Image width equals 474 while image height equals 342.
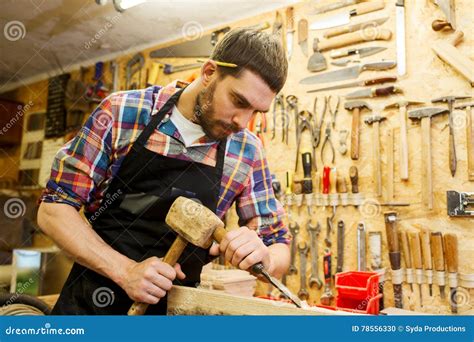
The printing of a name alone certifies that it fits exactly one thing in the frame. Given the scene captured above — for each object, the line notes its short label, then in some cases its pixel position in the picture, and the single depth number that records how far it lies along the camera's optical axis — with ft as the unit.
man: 3.06
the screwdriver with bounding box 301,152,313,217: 7.64
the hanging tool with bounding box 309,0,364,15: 7.46
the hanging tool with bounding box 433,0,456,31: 6.37
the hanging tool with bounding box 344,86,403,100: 6.88
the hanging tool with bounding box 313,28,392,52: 7.04
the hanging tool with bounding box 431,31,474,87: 6.21
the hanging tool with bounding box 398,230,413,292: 6.54
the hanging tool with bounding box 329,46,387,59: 7.13
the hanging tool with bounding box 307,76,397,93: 6.95
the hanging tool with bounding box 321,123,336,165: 7.52
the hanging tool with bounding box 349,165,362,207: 7.14
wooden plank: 2.52
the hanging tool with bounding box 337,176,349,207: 7.27
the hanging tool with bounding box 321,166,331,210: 7.45
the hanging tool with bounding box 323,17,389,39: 7.13
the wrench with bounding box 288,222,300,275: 7.72
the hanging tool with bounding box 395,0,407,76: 6.87
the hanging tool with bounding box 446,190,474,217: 6.15
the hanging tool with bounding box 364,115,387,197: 6.94
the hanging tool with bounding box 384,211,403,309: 6.59
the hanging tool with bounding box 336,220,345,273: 7.23
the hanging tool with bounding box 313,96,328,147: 7.61
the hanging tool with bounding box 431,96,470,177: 6.26
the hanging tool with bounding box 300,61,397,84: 7.04
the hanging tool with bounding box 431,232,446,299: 6.27
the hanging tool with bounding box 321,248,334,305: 7.20
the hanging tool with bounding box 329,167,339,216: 7.37
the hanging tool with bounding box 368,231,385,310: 6.74
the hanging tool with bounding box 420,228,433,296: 6.38
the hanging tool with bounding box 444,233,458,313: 6.15
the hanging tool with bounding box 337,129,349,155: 7.34
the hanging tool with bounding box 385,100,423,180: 6.68
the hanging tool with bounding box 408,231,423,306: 6.46
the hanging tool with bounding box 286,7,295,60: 8.12
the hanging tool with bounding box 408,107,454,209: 6.43
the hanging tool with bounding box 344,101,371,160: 7.18
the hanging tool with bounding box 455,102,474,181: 6.14
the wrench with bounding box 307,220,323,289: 7.44
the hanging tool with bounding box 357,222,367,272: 7.02
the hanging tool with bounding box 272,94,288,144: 8.09
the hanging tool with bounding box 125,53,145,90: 10.44
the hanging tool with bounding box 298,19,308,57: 7.95
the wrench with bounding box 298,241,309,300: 7.53
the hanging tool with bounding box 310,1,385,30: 7.17
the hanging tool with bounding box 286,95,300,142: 7.93
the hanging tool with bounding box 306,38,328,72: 7.72
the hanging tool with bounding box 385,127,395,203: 6.82
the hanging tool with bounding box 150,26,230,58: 8.95
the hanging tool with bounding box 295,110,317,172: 7.70
